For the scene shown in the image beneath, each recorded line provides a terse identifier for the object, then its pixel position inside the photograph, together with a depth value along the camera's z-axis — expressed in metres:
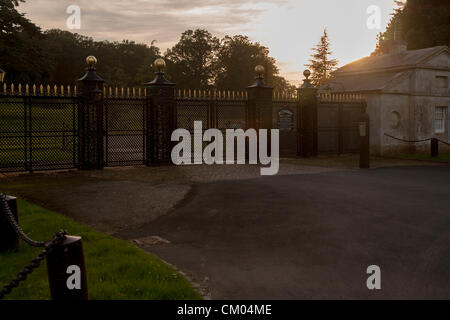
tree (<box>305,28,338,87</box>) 76.94
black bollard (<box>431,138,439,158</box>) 21.67
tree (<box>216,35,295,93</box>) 70.00
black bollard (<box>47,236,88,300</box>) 3.96
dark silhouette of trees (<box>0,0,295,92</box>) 46.06
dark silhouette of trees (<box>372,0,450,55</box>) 34.19
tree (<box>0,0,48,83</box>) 44.47
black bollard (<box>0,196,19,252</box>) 6.29
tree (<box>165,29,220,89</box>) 71.88
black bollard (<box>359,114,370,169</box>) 17.02
